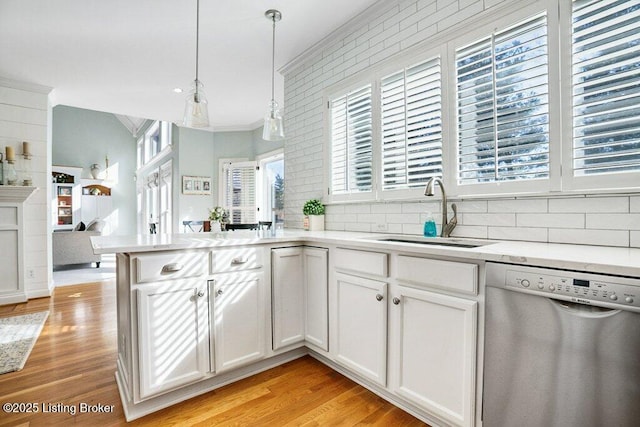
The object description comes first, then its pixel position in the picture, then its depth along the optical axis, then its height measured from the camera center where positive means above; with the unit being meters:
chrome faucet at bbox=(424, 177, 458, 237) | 1.95 -0.04
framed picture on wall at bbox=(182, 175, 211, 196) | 6.43 +0.58
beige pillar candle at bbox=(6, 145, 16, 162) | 3.84 +0.72
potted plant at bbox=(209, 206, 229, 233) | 2.92 -0.04
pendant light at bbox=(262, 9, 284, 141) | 2.31 +0.64
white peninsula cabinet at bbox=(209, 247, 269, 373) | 1.91 -0.59
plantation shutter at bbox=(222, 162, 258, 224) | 6.47 +0.46
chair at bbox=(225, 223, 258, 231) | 3.40 -0.14
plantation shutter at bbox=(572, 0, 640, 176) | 1.37 +0.57
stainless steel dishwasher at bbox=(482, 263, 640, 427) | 0.96 -0.46
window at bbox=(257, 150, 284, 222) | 6.25 +0.57
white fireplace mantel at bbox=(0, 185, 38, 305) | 3.85 -0.37
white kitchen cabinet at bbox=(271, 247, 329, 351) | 2.17 -0.58
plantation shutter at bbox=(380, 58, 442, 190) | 2.11 +0.62
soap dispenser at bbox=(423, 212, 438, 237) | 2.02 -0.10
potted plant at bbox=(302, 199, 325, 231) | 2.98 -0.02
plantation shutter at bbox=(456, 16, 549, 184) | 1.64 +0.59
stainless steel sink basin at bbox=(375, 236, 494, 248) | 1.76 -0.17
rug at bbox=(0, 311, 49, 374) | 2.33 -1.08
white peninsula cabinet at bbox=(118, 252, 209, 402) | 1.64 -0.58
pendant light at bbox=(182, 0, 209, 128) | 2.00 +0.66
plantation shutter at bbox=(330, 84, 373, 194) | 2.62 +0.61
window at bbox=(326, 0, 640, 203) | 1.41 +0.59
